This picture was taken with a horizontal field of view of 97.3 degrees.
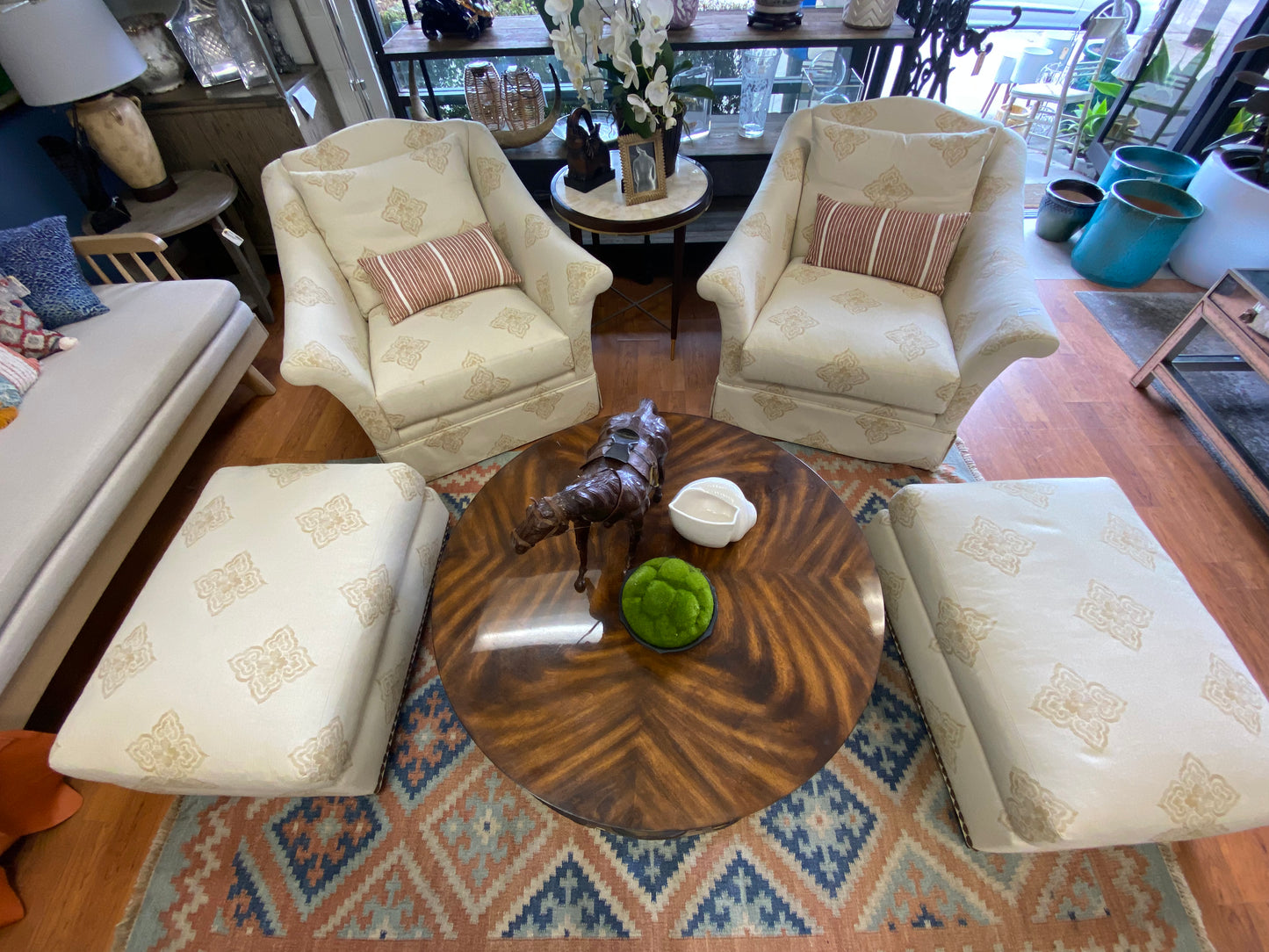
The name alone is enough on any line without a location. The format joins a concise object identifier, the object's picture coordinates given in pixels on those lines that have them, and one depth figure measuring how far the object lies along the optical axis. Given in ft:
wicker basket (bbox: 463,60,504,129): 6.91
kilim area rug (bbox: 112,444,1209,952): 3.77
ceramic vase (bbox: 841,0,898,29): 6.33
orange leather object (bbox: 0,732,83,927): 3.90
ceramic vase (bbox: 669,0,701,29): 6.42
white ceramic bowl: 3.81
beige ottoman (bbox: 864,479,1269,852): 3.14
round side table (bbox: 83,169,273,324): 6.88
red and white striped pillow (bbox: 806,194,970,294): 5.80
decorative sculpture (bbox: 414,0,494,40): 6.45
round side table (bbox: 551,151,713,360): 6.02
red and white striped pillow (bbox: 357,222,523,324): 5.85
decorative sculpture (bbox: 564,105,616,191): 6.25
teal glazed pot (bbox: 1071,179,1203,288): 7.72
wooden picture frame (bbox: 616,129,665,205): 5.87
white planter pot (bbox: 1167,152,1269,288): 7.29
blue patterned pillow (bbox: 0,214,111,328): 5.56
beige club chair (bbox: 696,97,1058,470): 5.25
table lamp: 5.51
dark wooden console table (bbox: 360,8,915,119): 6.42
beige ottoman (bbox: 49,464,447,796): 3.43
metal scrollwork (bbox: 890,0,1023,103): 6.67
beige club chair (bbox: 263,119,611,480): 5.46
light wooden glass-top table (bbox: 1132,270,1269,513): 5.52
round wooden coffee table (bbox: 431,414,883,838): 3.09
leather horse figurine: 3.27
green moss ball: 3.33
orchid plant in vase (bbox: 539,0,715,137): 4.92
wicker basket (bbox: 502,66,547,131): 6.97
